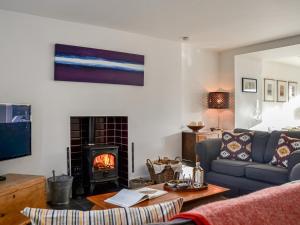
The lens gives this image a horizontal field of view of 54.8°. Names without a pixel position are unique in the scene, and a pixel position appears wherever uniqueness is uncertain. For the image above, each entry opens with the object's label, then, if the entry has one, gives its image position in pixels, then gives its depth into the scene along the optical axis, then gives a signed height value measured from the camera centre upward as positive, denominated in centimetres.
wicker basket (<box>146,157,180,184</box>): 409 -84
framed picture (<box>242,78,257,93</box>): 571 +63
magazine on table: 213 -63
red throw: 81 -28
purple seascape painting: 376 +70
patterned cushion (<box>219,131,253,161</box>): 382 -41
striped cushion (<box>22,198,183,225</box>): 85 -31
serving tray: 251 -64
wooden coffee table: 218 -65
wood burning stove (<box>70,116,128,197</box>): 391 -53
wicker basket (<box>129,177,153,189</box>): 404 -95
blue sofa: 315 -61
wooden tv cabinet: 251 -75
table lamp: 540 +30
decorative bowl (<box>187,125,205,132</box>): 493 -19
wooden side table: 486 -41
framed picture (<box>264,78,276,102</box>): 651 +60
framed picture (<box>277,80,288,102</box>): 690 +62
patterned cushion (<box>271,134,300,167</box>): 328 -38
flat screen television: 295 -17
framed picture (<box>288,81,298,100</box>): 725 +70
